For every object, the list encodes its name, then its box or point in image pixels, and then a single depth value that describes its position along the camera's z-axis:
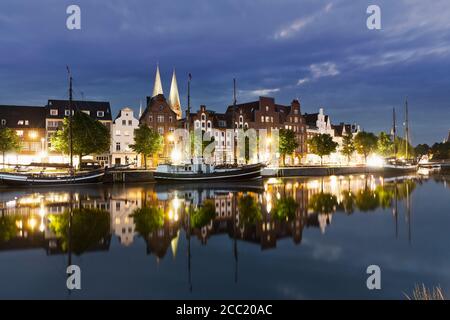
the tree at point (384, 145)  128.02
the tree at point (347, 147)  114.00
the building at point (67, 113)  84.00
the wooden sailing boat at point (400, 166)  99.06
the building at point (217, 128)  92.19
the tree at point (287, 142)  90.00
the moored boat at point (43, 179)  49.75
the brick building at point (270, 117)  100.12
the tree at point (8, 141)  66.81
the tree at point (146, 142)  73.12
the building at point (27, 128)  81.44
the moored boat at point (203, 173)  59.78
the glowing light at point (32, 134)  83.19
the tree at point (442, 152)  186.25
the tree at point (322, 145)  100.56
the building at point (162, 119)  88.69
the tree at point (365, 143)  118.31
